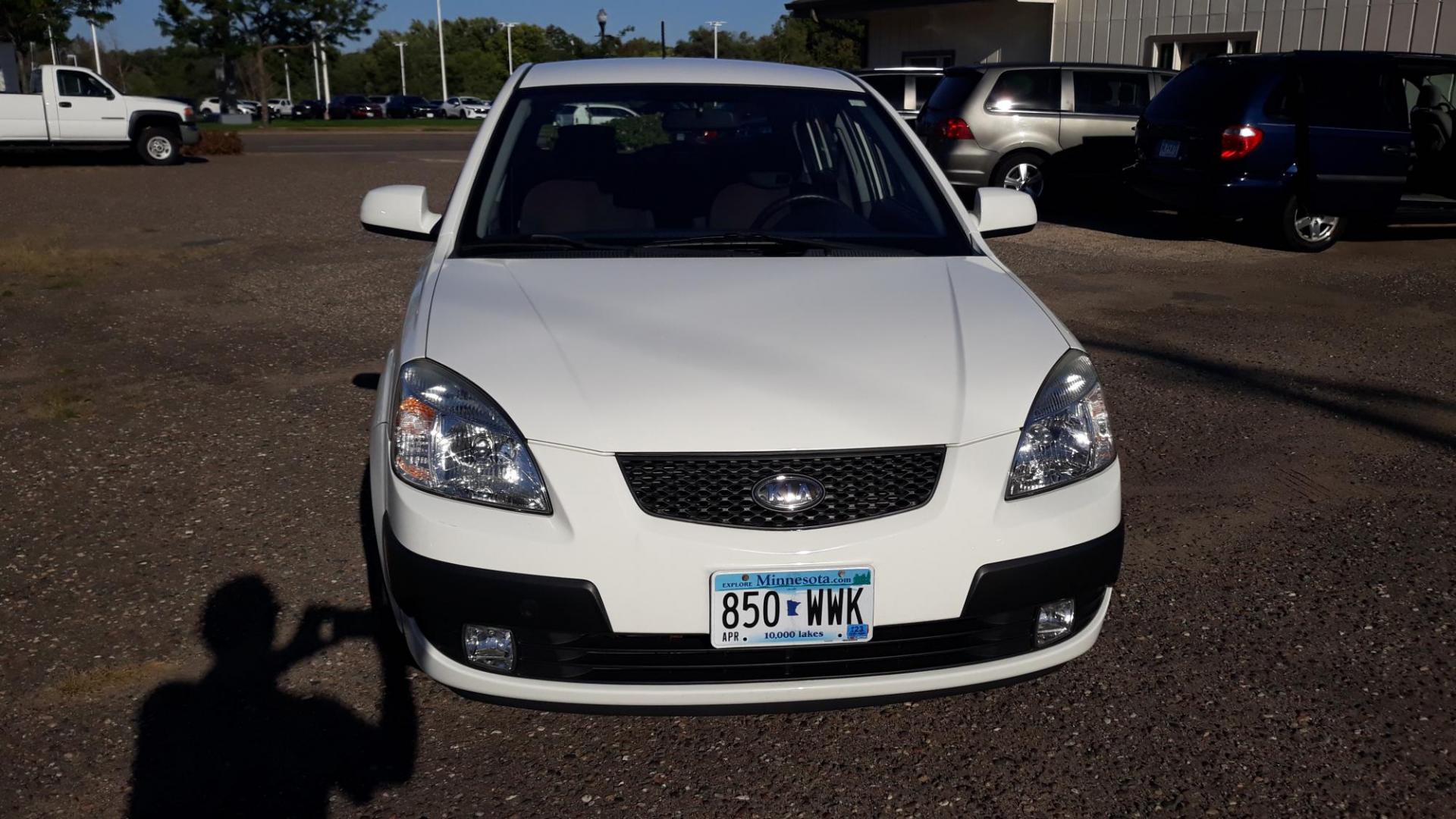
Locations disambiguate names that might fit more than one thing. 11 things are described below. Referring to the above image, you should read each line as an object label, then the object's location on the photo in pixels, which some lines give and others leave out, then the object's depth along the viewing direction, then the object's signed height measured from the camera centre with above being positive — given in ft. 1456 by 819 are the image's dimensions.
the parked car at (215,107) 206.76 +2.06
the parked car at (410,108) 214.28 +1.74
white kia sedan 8.03 -2.49
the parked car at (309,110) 210.79 +1.49
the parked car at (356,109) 210.18 +1.59
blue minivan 32.73 -0.72
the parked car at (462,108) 211.41 +1.71
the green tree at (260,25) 165.89 +13.02
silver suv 41.55 -0.20
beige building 51.01 +4.41
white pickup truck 65.98 +0.05
